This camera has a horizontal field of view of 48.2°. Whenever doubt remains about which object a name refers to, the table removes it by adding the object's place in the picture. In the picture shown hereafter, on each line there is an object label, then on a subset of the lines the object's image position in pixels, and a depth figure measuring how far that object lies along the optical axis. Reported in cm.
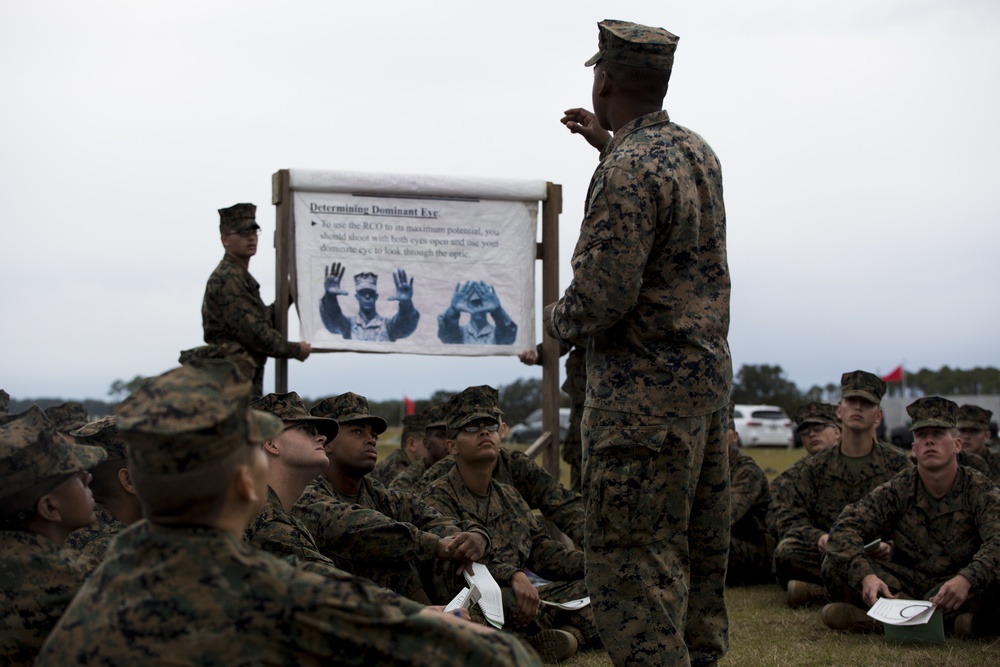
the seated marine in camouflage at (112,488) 457
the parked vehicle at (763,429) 3816
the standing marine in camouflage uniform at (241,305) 796
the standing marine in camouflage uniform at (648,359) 398
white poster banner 816
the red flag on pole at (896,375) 2697
